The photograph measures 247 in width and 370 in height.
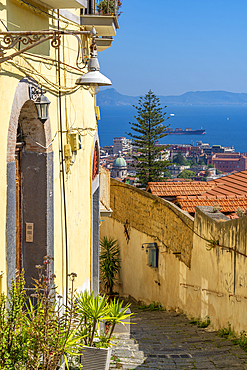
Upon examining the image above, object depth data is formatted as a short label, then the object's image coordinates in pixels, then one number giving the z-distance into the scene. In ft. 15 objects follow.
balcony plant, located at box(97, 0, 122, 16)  47.67
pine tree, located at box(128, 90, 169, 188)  176.96
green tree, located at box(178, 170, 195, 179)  515.02
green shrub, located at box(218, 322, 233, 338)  43.83
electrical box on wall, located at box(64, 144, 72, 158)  38.58
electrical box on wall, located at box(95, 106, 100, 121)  59.60
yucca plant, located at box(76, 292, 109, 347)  32.09
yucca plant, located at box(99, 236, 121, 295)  86.89
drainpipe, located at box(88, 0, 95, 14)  47.83
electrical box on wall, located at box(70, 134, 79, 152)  40.91
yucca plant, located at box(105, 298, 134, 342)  32.78
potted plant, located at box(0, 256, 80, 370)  23.31
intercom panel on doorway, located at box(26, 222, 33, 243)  33.21
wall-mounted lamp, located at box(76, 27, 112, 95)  30.99
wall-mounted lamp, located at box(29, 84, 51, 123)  30.98
